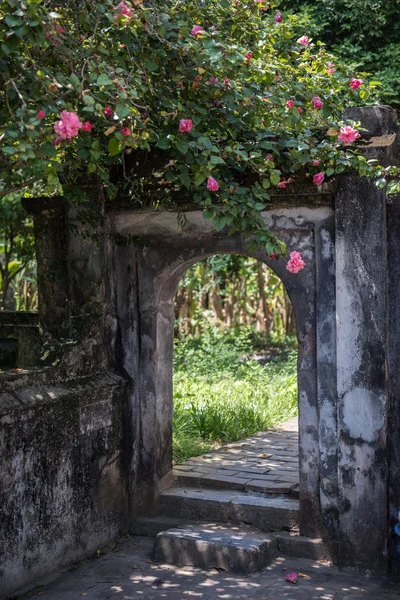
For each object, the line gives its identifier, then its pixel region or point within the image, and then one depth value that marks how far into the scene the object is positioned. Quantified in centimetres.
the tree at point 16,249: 1151
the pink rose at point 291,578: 527
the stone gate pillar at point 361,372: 539
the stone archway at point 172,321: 567
